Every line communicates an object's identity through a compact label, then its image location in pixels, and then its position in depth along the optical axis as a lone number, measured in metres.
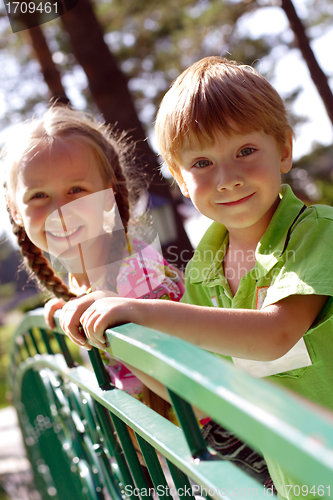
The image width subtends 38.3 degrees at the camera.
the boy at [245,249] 1.25
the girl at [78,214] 2.05
